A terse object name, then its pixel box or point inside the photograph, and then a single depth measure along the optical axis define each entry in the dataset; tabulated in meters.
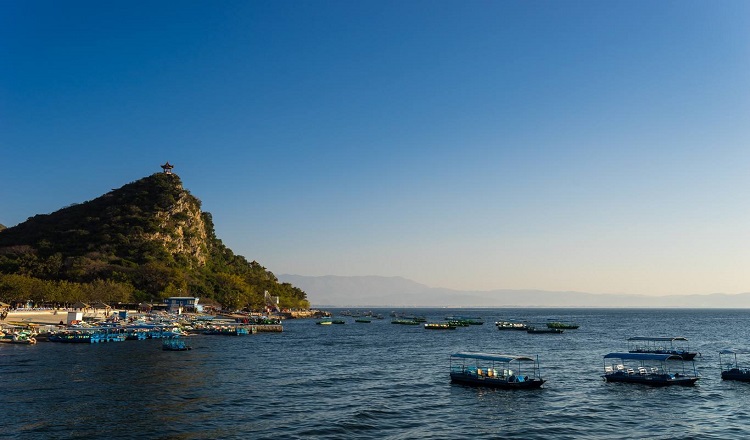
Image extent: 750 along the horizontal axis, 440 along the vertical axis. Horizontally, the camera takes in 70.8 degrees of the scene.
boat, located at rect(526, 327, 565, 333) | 142.00
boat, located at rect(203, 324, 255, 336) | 121.91
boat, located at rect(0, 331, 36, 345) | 90.69
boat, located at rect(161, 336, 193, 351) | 86.56
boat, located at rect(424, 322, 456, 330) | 159.50
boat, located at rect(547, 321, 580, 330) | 149.00
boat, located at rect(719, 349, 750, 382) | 58.22
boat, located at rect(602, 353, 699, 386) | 55.44
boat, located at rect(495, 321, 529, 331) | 157.40
